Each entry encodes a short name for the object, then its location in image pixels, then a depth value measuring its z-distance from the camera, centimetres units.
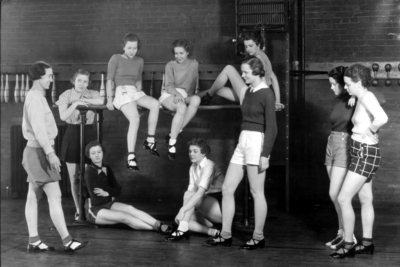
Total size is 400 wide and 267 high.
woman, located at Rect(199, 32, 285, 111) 536
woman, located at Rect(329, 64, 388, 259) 433
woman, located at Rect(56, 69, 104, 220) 595
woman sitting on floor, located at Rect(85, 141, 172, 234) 539
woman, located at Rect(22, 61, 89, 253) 431
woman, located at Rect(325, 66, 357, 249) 458
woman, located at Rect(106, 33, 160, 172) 553
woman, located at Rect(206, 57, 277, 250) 458
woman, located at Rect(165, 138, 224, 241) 508
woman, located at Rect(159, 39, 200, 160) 551
